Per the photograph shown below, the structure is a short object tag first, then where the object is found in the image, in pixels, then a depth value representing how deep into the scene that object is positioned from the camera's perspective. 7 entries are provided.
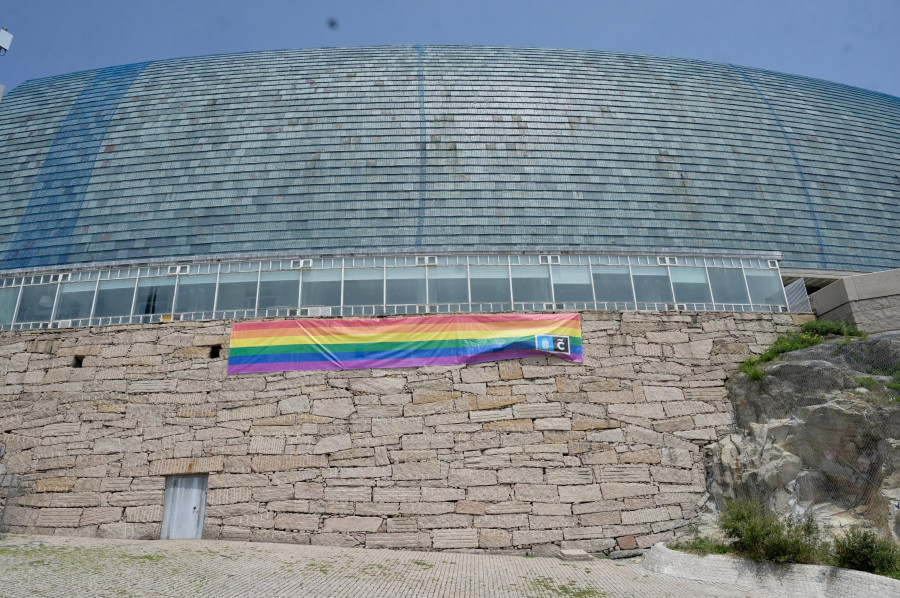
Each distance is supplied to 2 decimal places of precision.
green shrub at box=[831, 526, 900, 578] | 9.20
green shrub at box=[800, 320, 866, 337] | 13.74
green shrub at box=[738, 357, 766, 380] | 12.91
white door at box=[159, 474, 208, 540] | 12.33
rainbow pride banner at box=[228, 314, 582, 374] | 13.33
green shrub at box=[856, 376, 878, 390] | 11.63
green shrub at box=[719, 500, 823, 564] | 9.90
